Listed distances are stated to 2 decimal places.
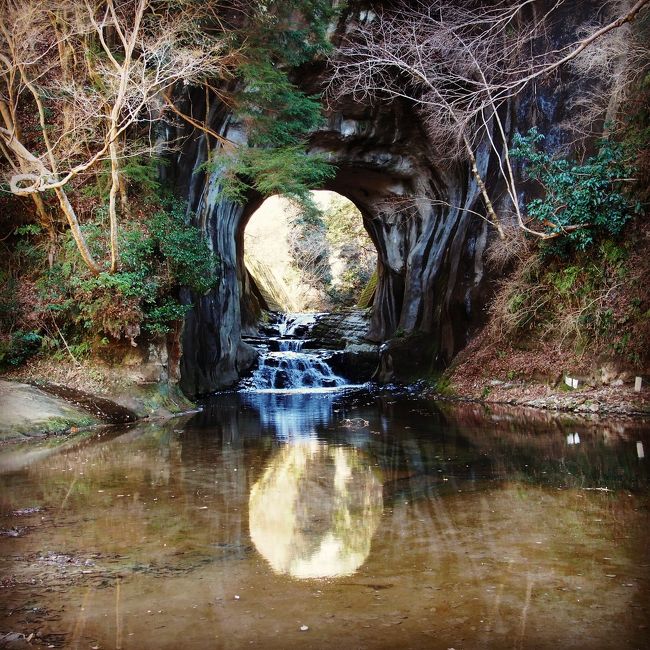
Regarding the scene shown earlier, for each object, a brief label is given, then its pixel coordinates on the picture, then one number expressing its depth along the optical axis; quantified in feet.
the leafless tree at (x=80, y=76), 36.29
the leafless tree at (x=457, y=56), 42.65
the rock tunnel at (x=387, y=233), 58.59
